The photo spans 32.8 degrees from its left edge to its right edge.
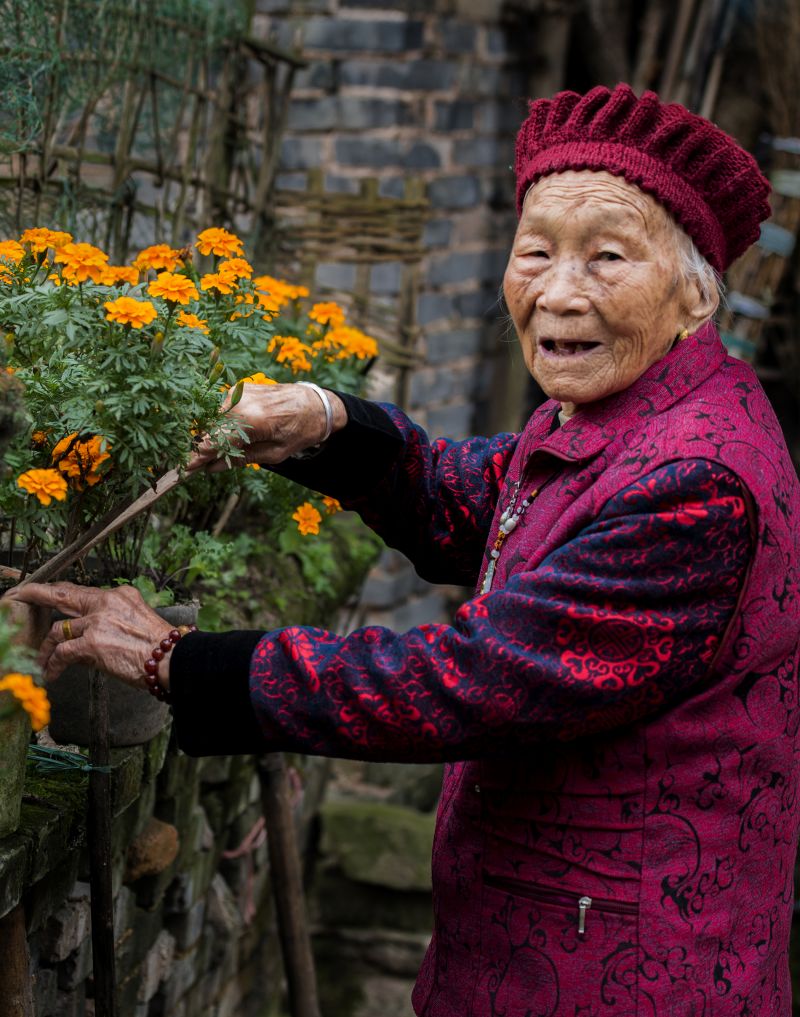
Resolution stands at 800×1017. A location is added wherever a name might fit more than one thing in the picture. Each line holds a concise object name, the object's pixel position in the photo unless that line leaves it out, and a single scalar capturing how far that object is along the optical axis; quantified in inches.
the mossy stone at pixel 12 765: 66.2
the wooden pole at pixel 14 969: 72.8
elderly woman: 65.4
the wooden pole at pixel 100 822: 77.5
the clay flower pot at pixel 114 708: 82.2
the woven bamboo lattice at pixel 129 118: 111.2
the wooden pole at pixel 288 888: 130.0
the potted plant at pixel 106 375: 65.4
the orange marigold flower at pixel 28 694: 50.4
